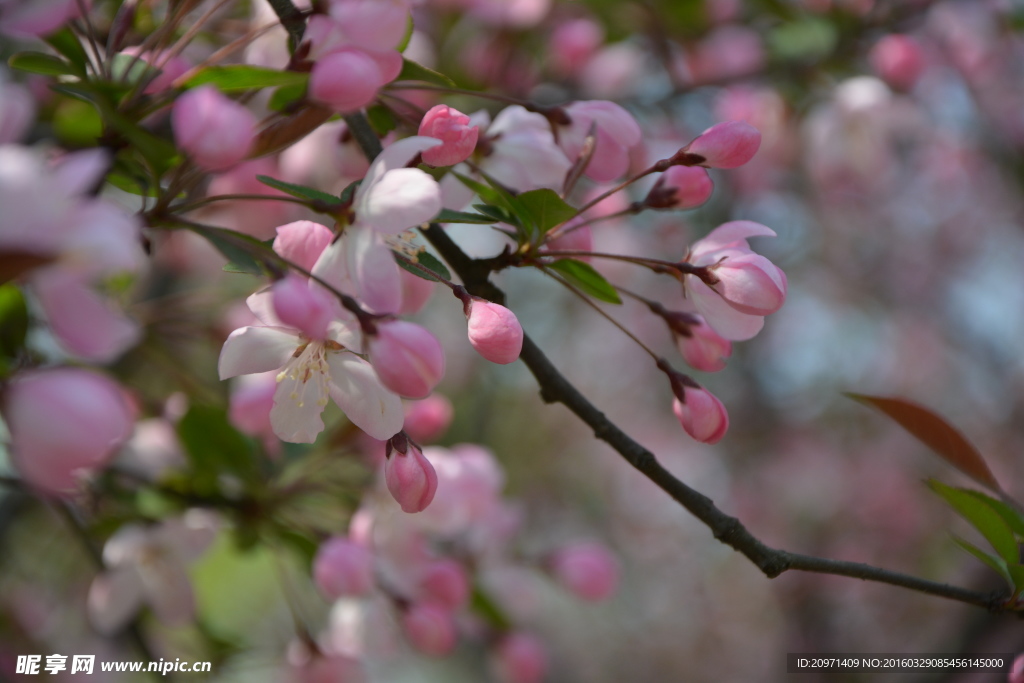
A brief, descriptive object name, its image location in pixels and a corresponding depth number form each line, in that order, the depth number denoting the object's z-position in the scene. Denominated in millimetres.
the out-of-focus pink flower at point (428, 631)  594
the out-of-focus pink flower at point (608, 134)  513
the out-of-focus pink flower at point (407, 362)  469
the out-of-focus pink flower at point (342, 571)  571
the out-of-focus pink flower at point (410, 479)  491
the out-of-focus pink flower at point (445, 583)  599
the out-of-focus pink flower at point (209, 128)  466
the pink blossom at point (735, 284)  492
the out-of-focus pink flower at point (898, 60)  950
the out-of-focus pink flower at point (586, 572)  686
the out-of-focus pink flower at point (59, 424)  446
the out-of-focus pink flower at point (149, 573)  599
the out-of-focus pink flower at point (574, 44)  959
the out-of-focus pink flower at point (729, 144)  502
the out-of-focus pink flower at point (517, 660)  704
